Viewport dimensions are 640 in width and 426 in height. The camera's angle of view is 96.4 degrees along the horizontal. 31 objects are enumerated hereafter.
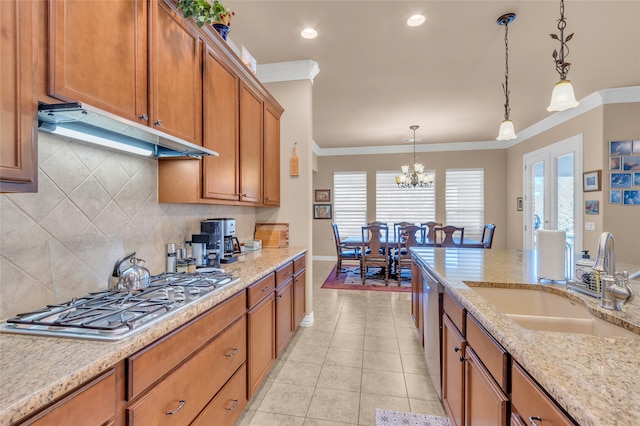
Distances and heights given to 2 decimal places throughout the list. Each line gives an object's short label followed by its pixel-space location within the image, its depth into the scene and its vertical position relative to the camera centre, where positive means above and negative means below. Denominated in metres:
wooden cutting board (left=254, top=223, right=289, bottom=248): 3.28 -0.27
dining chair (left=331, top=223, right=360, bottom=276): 5.48 -0.82
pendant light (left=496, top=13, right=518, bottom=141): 2.42 +1.63
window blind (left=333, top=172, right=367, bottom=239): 7.45 +0.24
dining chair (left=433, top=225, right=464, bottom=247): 5.05 -0.47
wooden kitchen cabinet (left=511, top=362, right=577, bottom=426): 0.70 -0.52
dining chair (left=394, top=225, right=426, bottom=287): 5.17 -0.56
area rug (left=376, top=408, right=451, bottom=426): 1.79 -1.33
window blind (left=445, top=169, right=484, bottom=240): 6.97 +0.27
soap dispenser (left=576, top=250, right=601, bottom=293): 1.32 -0.33
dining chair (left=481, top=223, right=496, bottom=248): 4.89 -0.43
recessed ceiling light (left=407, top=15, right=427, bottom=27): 2.45 +1.66
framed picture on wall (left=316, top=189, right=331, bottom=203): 7.61 +0.43
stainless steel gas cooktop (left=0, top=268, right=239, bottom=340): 0.94 -0.39
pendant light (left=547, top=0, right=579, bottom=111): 1.90 +0.77
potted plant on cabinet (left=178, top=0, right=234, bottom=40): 1.55 +1.12
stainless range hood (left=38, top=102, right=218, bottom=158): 1.01 +0.36
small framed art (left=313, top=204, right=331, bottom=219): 7.58 +0.00
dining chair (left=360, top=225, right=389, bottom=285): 5.07 -0.73
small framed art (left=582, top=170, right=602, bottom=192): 4.02 +0.44
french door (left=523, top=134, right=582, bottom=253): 4.48 +0.38
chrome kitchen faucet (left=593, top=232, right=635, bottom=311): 1.14 -0.29
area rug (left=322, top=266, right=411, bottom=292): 4.89 -1.31
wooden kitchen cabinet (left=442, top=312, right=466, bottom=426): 1.42 -0.88
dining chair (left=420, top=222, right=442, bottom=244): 5.27 -0.43
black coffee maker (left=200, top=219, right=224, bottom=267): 2.09 -0.21
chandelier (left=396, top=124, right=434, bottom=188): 5.56 +0.66
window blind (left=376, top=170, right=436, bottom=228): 7.16 +0.23
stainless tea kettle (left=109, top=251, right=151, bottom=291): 1.40 -0.33
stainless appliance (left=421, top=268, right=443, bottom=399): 1.86 -0.81
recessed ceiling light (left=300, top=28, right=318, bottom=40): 2.64 +1.67
